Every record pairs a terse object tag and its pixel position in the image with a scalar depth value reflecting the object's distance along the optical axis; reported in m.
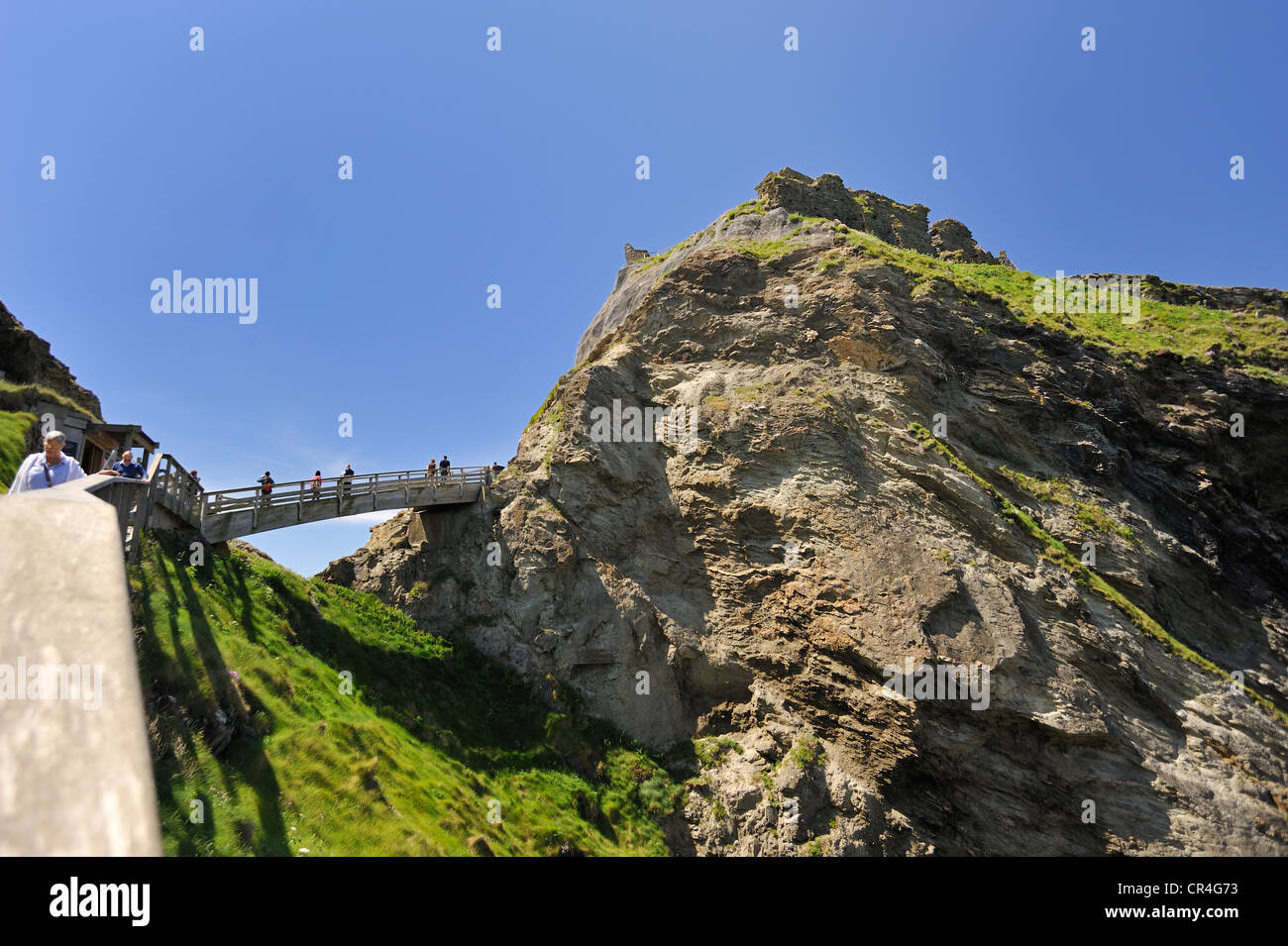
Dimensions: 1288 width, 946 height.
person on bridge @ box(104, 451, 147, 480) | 12.69
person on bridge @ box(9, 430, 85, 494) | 6.59
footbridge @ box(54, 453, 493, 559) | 11.07
